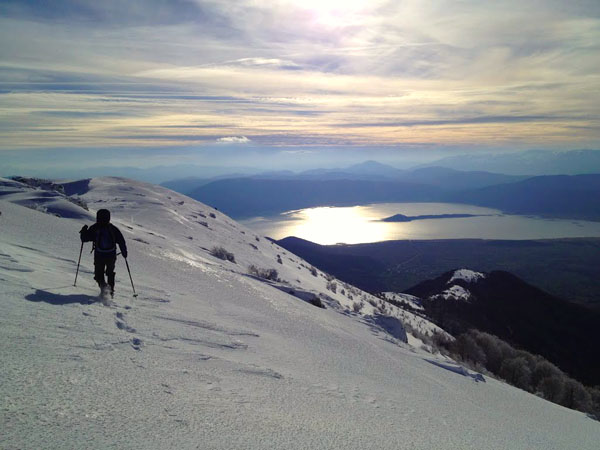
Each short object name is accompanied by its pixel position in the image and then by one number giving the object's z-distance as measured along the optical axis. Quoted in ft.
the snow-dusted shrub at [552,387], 46.26
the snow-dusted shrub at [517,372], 49.04
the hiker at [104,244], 21.09
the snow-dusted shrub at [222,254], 48.62
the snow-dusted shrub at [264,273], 47.07
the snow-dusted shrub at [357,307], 49.18
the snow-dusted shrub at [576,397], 44.34
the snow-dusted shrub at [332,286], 61.64
